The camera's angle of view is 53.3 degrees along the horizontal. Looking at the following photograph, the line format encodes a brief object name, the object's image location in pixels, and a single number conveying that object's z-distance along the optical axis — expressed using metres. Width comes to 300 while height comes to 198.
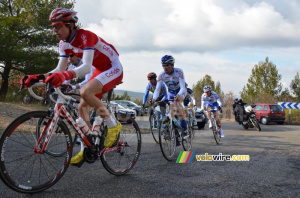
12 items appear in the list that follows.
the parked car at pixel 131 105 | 28.12
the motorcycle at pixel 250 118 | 16.07
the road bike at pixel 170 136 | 5.70
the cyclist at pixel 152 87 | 9.13
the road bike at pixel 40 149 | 3.04
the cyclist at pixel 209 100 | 10.27
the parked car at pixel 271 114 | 21.67
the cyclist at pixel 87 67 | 3.52
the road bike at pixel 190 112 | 9.44
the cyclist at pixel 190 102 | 10.58
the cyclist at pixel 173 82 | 6.55
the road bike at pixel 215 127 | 9.12
